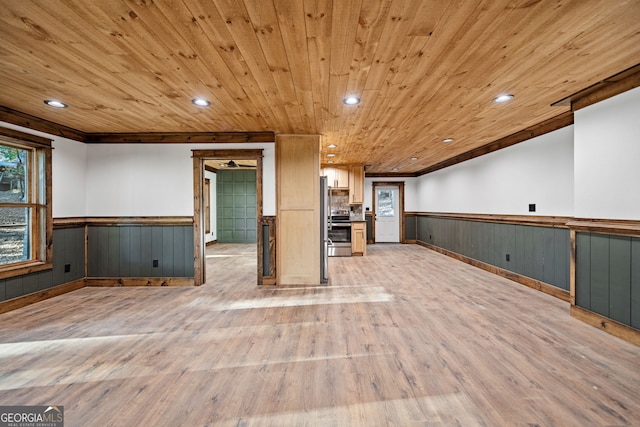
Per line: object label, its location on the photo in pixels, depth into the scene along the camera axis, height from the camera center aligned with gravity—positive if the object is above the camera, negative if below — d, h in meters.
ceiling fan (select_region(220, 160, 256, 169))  8.76 +1.41
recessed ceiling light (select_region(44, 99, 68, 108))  3.35 +1.20
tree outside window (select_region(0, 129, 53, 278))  3.75 +0.11
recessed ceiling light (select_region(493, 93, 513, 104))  3.20 +1.19
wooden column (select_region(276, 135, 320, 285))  4.78 +0.04
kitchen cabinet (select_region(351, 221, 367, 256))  7.80 -0.66
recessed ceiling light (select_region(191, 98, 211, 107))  3.29 +1.19
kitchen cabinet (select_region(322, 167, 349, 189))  8.18 +0.91
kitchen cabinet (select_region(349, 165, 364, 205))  8.11 +0.70
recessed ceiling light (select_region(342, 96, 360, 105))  3.23 +1.18
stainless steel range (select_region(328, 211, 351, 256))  7.80 -0.67
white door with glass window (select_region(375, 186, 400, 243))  10.28 -0.34
